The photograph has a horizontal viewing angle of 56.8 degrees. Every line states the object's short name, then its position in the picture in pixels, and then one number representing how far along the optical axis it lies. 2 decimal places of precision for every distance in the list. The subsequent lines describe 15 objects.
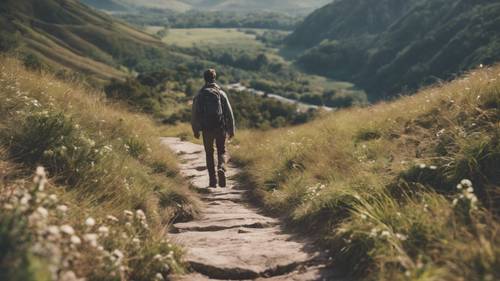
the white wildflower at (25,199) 3.69
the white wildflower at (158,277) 4.93
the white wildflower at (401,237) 4.74
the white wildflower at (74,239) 3.62
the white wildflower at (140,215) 5.46
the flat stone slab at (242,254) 5.80
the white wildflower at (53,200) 4.00
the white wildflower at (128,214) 5.48
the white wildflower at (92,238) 3.70
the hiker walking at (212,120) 11.88
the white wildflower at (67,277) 3.31
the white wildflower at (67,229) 3.65
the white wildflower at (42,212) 3.58
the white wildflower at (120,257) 4.25
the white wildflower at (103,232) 4.29
